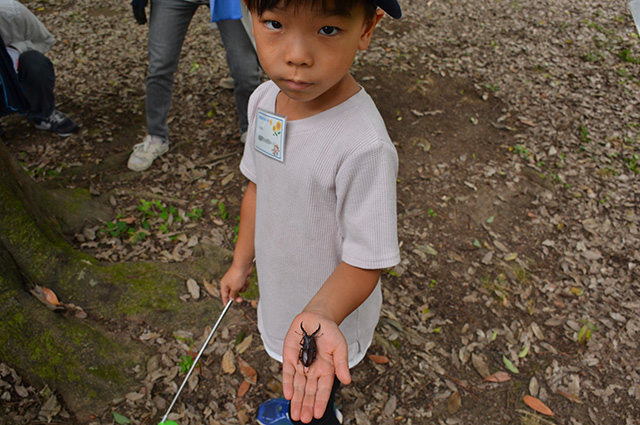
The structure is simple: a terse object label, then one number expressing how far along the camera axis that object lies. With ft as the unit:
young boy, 3.94
